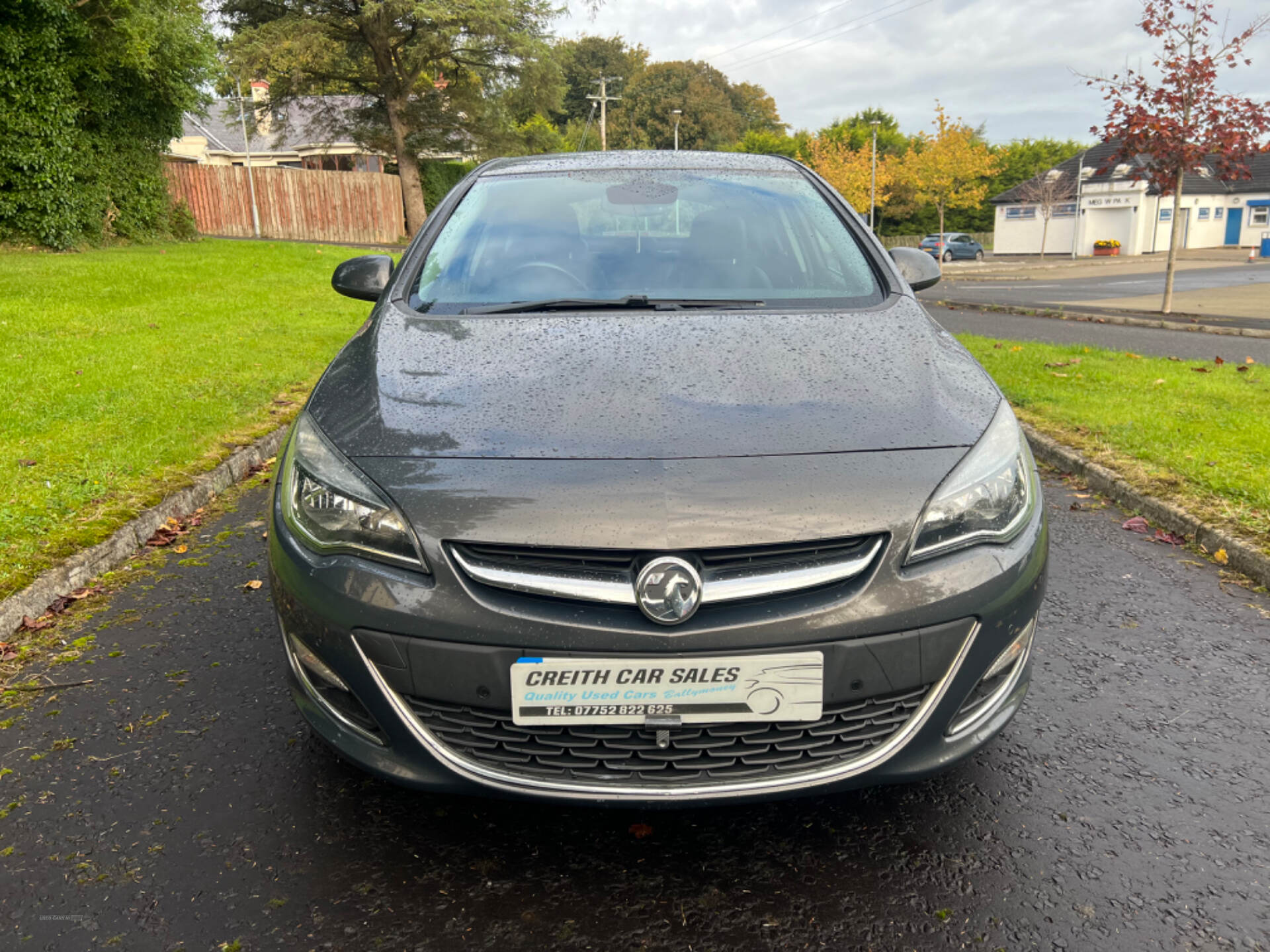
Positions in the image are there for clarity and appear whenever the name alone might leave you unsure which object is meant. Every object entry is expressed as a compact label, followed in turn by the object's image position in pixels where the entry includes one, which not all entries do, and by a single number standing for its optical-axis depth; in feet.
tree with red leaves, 49.03
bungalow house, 121.80
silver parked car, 147.33
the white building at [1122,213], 171.12
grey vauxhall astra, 5.99
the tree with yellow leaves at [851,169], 183.62
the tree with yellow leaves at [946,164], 164.96
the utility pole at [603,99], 170.40
